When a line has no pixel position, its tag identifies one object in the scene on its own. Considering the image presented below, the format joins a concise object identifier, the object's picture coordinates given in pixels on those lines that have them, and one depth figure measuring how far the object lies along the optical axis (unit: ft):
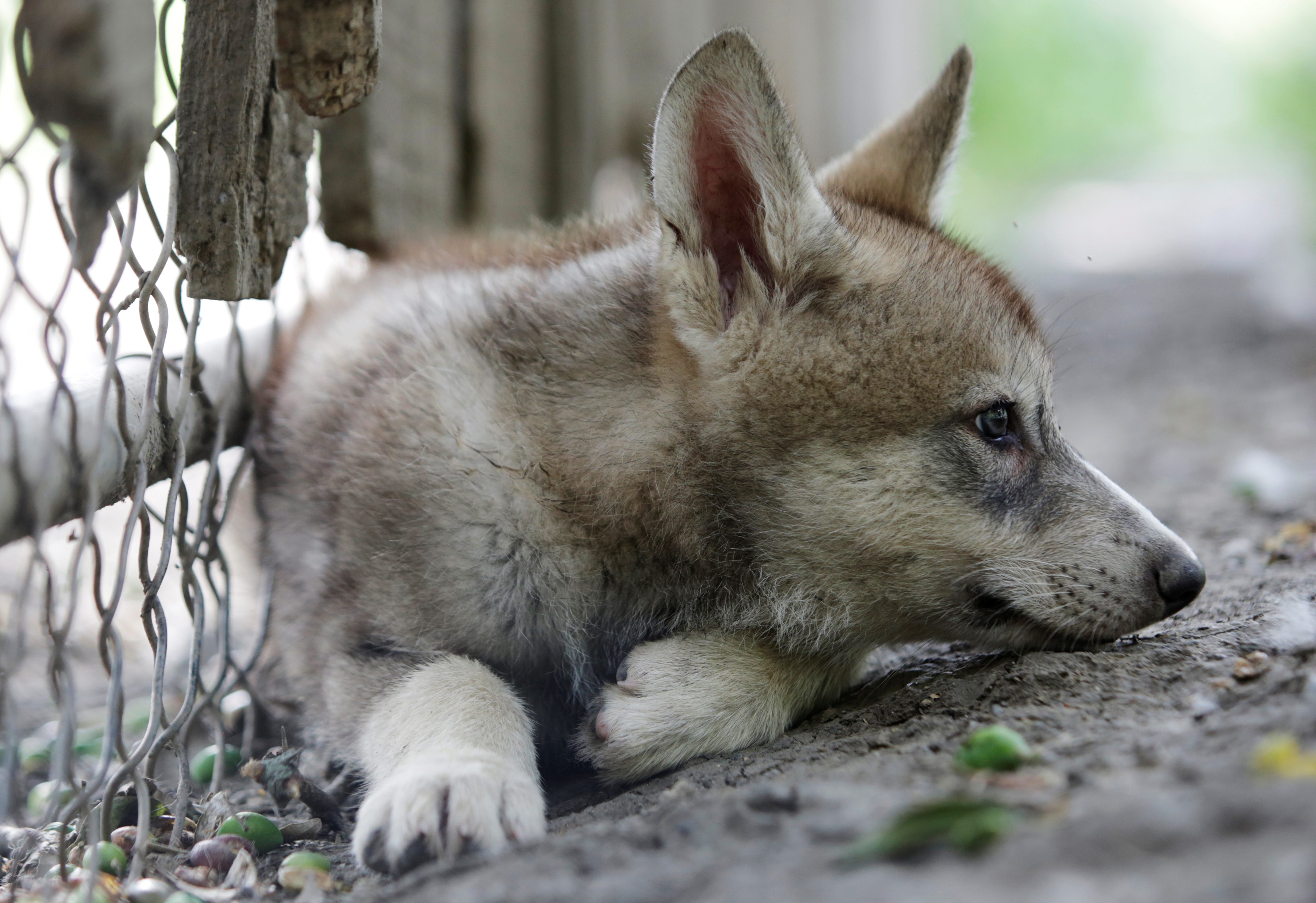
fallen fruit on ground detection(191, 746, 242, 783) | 8.84
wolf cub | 7.91
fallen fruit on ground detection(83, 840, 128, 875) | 6.67
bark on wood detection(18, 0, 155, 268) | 5.78
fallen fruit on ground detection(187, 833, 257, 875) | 7.00
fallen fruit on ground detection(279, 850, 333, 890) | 6.73
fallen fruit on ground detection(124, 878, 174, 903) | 6.31
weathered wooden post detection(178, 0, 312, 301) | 7.32
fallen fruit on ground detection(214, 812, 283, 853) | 7.36
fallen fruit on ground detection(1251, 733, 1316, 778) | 4.59
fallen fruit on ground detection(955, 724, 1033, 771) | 5.70
